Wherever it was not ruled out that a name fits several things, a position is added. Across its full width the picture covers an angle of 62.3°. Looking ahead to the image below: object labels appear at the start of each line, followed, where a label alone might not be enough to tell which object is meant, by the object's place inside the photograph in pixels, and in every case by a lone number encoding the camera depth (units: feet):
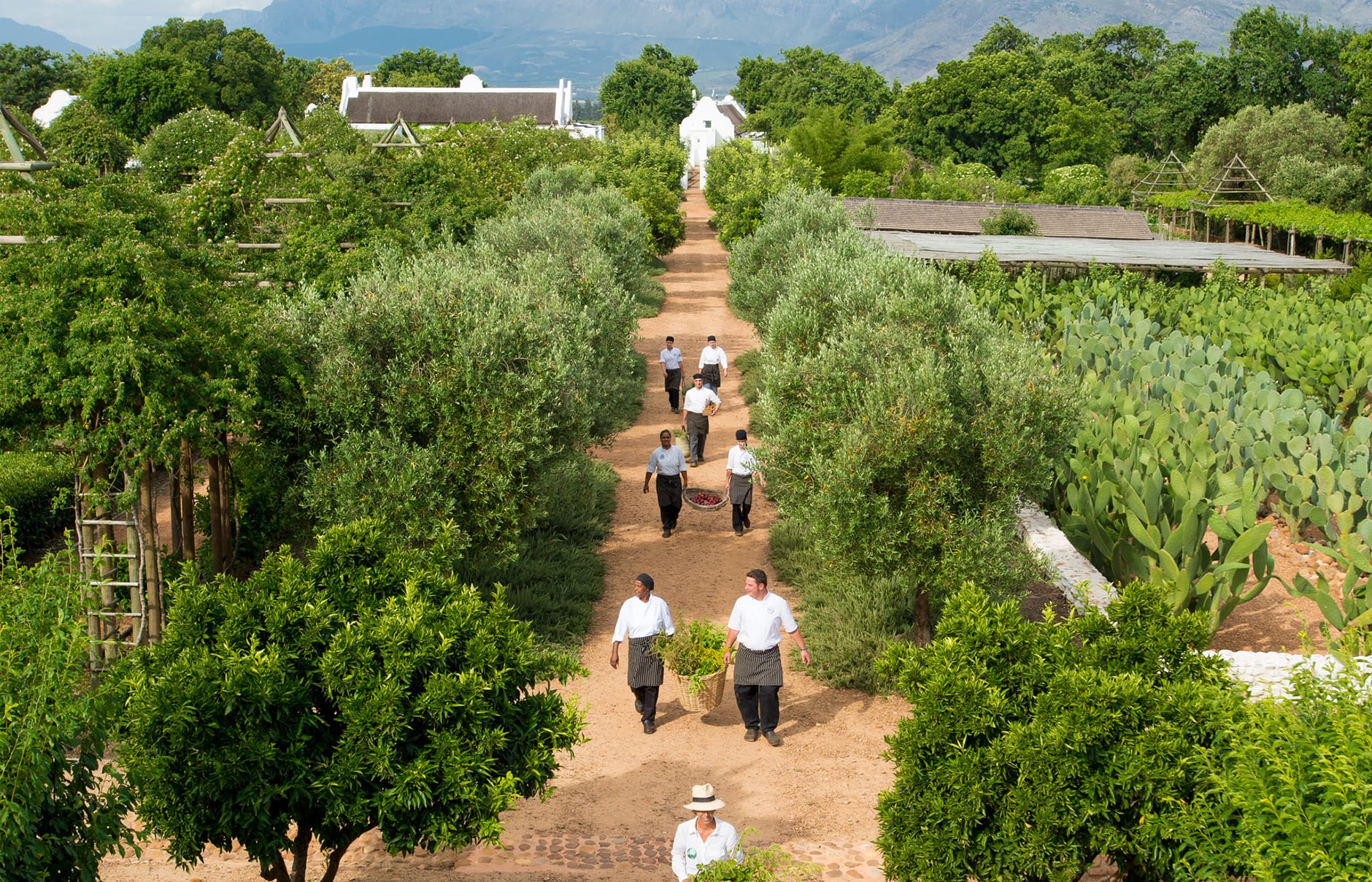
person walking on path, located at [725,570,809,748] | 32.12
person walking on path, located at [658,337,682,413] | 70.03
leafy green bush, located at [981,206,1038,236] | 120.26
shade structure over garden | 90.68
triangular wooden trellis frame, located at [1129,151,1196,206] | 173.78
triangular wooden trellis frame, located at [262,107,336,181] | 74.69
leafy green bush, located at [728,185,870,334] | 74.33
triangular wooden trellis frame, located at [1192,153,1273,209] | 152.25
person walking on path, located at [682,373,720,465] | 56.95
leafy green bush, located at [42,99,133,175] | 141.69
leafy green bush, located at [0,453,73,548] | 53.19
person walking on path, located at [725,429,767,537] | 48.34
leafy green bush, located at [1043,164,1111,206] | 153.79
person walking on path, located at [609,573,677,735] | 33.50
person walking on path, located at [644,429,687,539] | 48.69
